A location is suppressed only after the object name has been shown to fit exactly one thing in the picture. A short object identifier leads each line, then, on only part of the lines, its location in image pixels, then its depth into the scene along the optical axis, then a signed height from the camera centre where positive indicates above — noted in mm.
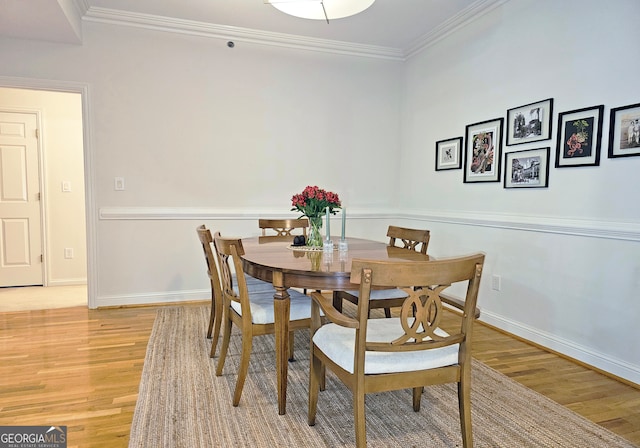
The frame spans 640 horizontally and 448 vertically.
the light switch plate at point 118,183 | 3543 +118
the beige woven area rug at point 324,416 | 1687 -1016
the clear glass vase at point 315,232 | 2438 -203
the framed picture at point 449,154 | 3586 +439
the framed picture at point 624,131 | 2205 +410
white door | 4250 -78
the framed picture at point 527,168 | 2752 +244
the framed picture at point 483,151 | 3158 +418
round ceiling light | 2371 +1170
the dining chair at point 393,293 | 2316 -560
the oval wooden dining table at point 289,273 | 1722 -331
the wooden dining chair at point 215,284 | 2299 -536
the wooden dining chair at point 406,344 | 1305 -540
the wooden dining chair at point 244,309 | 1915 -571
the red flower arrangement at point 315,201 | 2352 -13
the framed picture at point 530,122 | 2729 +574
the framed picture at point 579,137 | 2404 +415
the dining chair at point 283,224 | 3238 -212
